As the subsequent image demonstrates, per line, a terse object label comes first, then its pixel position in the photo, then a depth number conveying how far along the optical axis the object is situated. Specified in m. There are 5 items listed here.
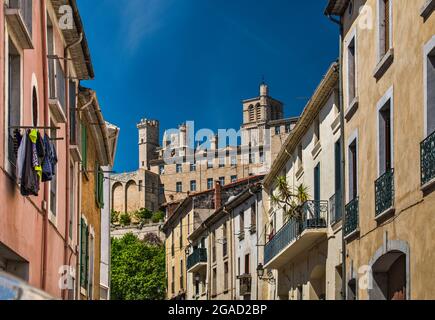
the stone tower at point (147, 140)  171.75
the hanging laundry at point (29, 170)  10.93
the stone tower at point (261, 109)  172.00
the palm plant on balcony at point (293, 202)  24.64
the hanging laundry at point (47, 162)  12.33
